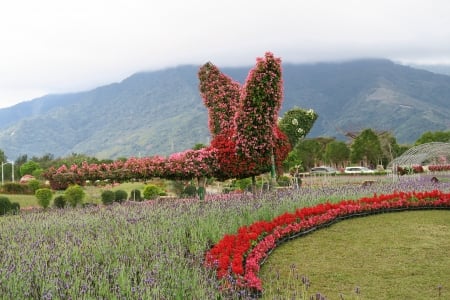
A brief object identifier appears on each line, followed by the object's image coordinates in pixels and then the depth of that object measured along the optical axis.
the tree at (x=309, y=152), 72.56
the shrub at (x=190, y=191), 27.08
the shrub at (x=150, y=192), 27.74
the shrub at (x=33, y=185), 33.91
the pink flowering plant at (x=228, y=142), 14.66
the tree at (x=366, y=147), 64.00
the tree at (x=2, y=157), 76.43
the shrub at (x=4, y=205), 20.80
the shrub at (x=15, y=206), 21.33
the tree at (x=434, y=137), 66.50
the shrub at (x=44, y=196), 23.50
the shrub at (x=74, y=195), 23.69
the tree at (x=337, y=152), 73.94
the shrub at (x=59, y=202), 23.86
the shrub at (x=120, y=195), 25.97
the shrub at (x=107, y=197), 24.81
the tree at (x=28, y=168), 62.09
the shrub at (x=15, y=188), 34.34
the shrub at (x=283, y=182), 33.70
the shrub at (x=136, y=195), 26.58
